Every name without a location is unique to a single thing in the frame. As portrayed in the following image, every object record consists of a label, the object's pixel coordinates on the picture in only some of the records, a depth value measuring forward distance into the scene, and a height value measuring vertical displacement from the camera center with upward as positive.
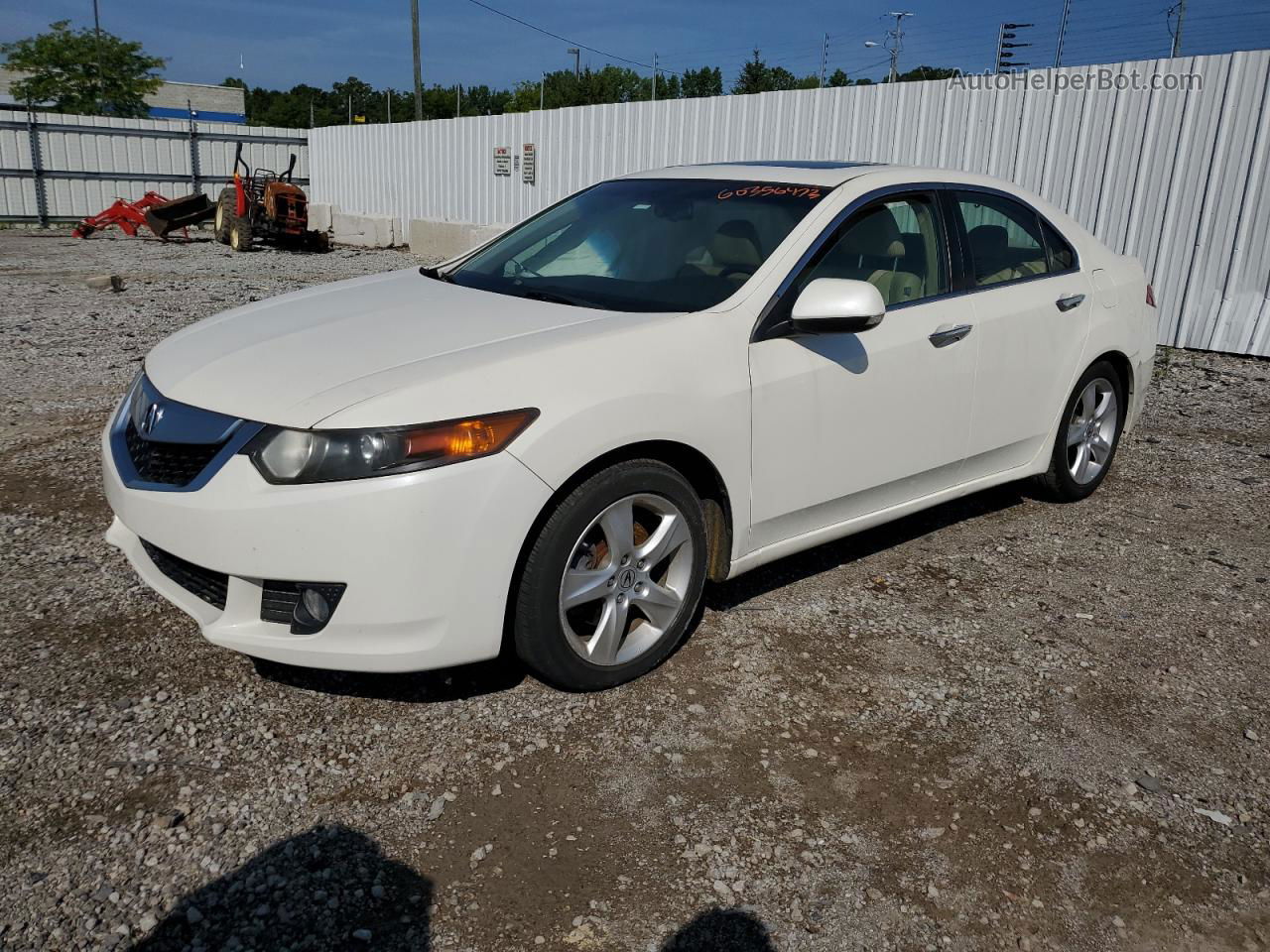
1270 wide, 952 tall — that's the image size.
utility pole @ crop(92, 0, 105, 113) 52.12 +3.58
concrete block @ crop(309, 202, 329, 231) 22.92 -1.09
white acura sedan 2.77 -0.71
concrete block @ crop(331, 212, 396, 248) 21.00 -1.28
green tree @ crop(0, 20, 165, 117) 52.00 +4.08
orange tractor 18.75 -0.93
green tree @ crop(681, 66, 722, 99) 92.69 +8.77
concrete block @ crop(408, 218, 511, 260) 17.89 -1.16
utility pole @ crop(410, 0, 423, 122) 30.88 +3.80
